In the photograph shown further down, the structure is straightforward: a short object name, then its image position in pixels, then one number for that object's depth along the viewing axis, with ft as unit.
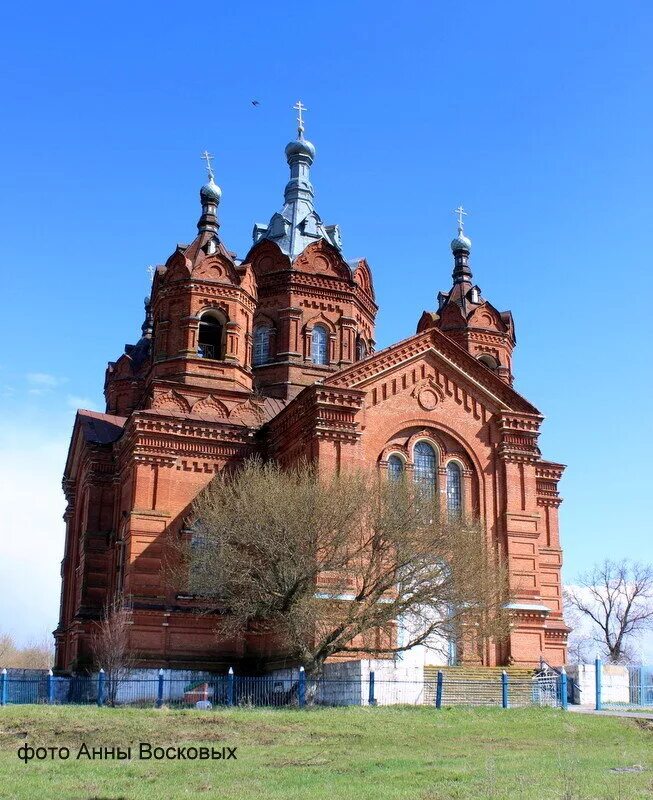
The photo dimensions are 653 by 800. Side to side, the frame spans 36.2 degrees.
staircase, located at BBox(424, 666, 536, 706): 79.10
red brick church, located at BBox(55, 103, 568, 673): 93.45
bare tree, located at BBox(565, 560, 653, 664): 184.03
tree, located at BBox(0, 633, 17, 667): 235.97
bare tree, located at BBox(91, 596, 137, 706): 87.92
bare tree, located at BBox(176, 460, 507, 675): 77.10
